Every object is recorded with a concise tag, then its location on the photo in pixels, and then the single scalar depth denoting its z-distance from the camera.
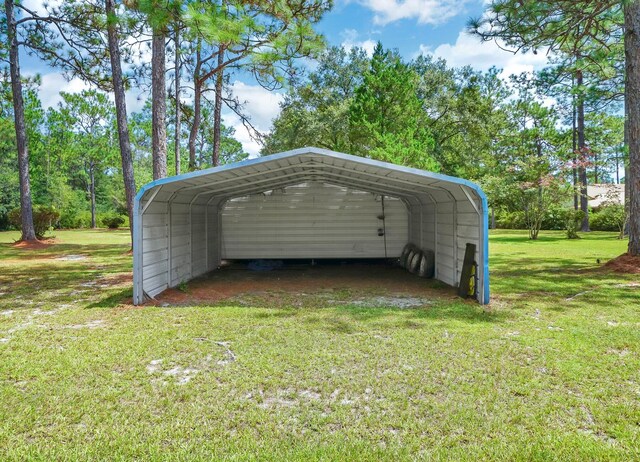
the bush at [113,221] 27.83
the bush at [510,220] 27.12
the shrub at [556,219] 21.34
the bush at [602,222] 22.05
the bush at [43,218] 17.00
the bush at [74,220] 27.75
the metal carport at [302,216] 5.88
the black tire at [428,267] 8.21
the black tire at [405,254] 9.76
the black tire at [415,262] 8.76
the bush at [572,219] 18.11
